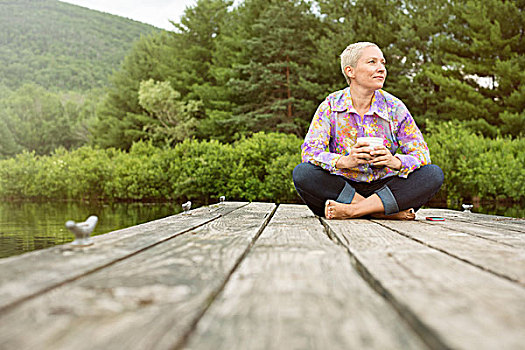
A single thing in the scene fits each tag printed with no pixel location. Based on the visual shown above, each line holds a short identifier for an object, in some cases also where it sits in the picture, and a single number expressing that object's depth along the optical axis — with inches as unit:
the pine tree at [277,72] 665.0
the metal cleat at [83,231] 47.9
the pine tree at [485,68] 547.5
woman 93.6
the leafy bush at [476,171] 258.2
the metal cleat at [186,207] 96.9
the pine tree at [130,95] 935.4
